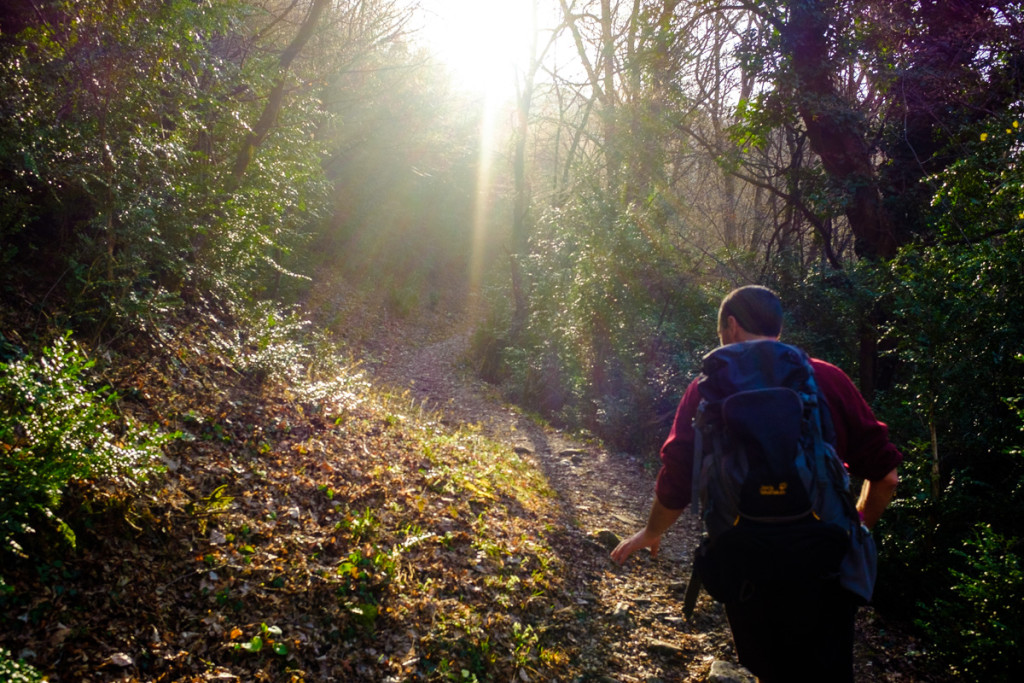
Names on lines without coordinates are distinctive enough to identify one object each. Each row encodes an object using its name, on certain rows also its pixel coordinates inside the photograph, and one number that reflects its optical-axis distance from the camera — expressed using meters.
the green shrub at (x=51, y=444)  3.03
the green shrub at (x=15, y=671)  2.39
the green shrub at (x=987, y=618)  3.34
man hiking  2.18
